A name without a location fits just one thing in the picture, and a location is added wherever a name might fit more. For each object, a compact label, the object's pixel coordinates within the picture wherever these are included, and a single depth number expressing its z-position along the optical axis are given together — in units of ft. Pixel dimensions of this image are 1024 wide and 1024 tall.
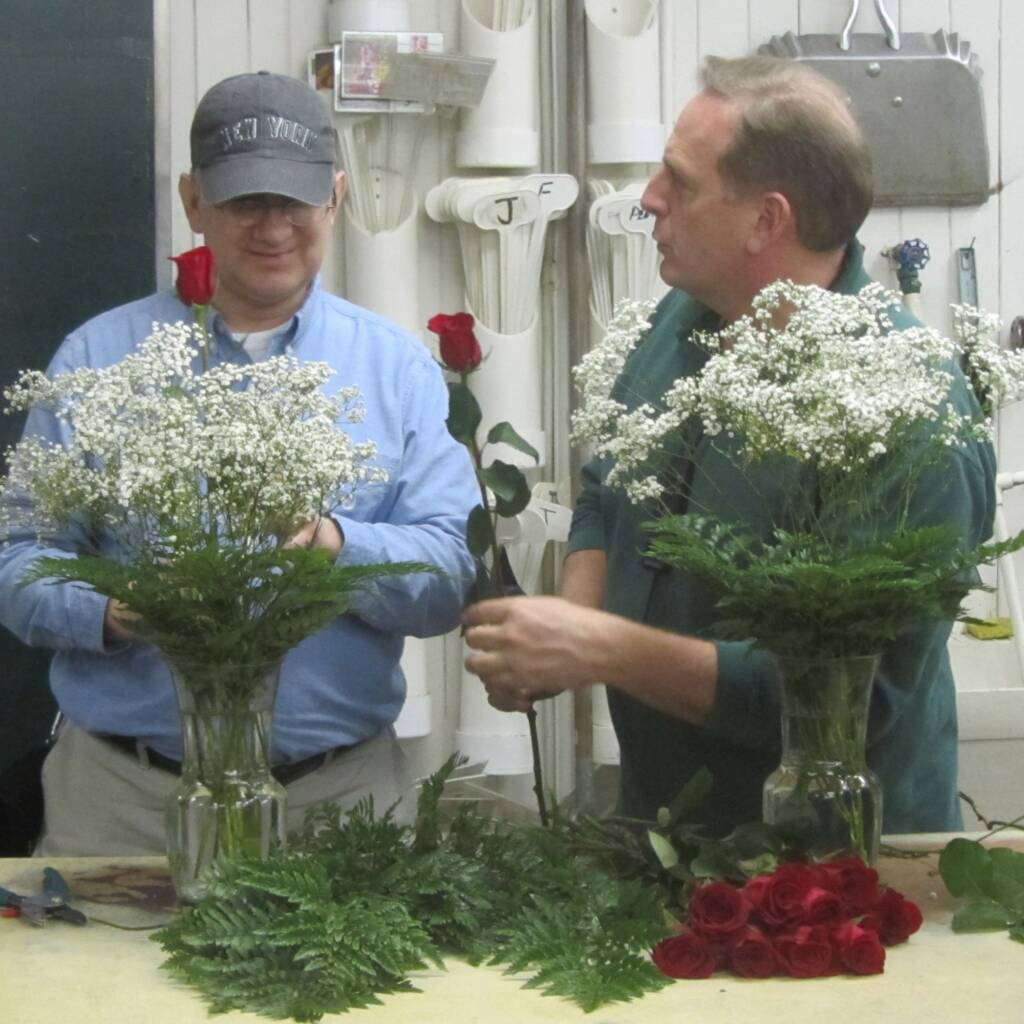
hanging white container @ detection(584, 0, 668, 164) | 17.45
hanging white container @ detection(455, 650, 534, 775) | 17.55
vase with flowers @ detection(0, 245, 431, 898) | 11.99
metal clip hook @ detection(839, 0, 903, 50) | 17.54
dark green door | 16.42
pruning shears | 12.43
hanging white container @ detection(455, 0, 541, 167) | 17.36
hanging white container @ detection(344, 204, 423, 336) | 17.36
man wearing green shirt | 12.68
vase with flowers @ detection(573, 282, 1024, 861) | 12.00
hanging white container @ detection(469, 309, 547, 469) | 17.45
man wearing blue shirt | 13.90
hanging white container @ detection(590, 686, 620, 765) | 17.66
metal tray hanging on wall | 17.59
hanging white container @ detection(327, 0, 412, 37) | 17.24
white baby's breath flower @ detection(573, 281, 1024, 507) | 11.95
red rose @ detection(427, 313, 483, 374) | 12.14
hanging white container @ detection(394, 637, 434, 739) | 17.53
